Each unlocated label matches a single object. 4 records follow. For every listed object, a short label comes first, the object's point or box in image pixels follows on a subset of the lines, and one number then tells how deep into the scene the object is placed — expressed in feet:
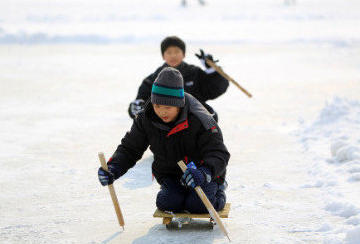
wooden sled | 20.03
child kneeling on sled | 19.25
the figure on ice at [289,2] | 243.91
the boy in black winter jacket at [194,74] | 30.99
